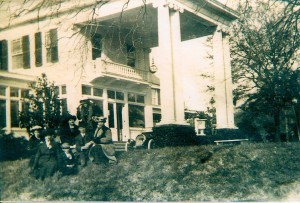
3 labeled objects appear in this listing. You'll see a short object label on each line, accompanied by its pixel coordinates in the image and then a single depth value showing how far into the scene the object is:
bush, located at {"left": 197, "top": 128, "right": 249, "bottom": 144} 14.27
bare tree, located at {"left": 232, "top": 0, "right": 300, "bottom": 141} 11.39
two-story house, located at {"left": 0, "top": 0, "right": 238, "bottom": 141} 12.67
